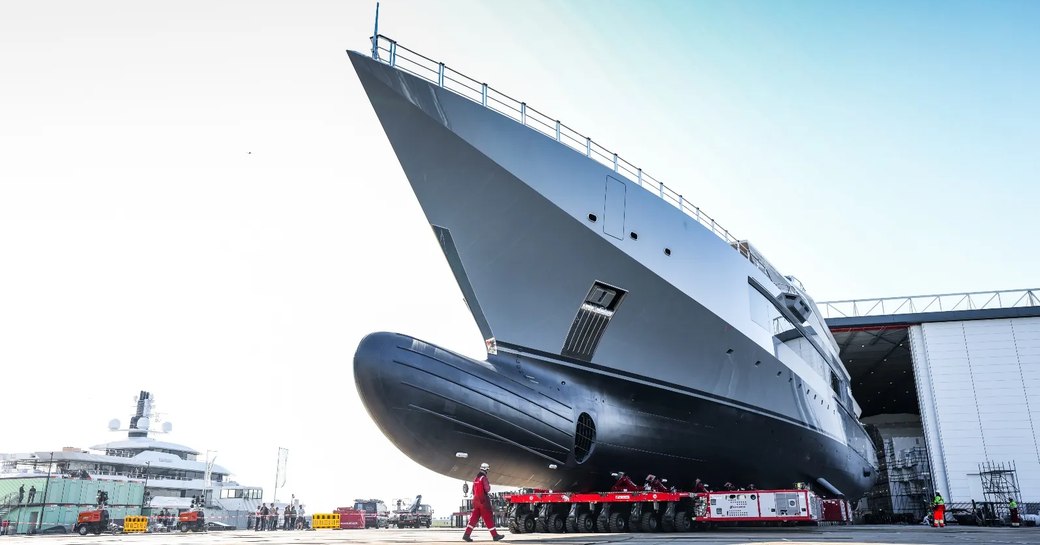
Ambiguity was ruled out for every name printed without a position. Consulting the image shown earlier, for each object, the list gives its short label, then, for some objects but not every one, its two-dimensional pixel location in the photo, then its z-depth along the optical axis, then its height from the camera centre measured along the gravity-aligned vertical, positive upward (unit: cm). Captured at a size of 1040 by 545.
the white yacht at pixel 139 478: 3111 +51
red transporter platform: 1247 -51
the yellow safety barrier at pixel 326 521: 2694 -138
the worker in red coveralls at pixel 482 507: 964 -33
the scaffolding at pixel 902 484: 3081 -26
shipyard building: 2364 +289
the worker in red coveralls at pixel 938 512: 1747 -83
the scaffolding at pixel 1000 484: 2303 -22
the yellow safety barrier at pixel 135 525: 2478 -134
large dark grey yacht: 1103 +296
